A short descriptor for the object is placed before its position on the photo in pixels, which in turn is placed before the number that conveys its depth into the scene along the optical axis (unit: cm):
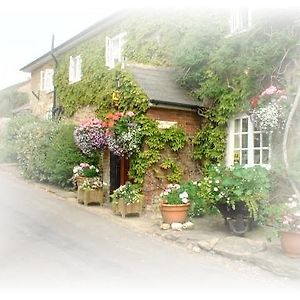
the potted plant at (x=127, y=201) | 1073
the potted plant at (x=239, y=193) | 819
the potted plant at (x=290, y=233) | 683
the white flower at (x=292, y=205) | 713
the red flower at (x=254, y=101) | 949
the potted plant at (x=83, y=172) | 1364
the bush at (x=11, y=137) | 2027
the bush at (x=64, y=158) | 1491
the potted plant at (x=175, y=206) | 943
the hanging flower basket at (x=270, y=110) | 909
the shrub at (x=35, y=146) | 1622
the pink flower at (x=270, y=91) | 922
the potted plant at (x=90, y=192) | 1245
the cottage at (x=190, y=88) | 1048
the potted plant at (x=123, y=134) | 1140
